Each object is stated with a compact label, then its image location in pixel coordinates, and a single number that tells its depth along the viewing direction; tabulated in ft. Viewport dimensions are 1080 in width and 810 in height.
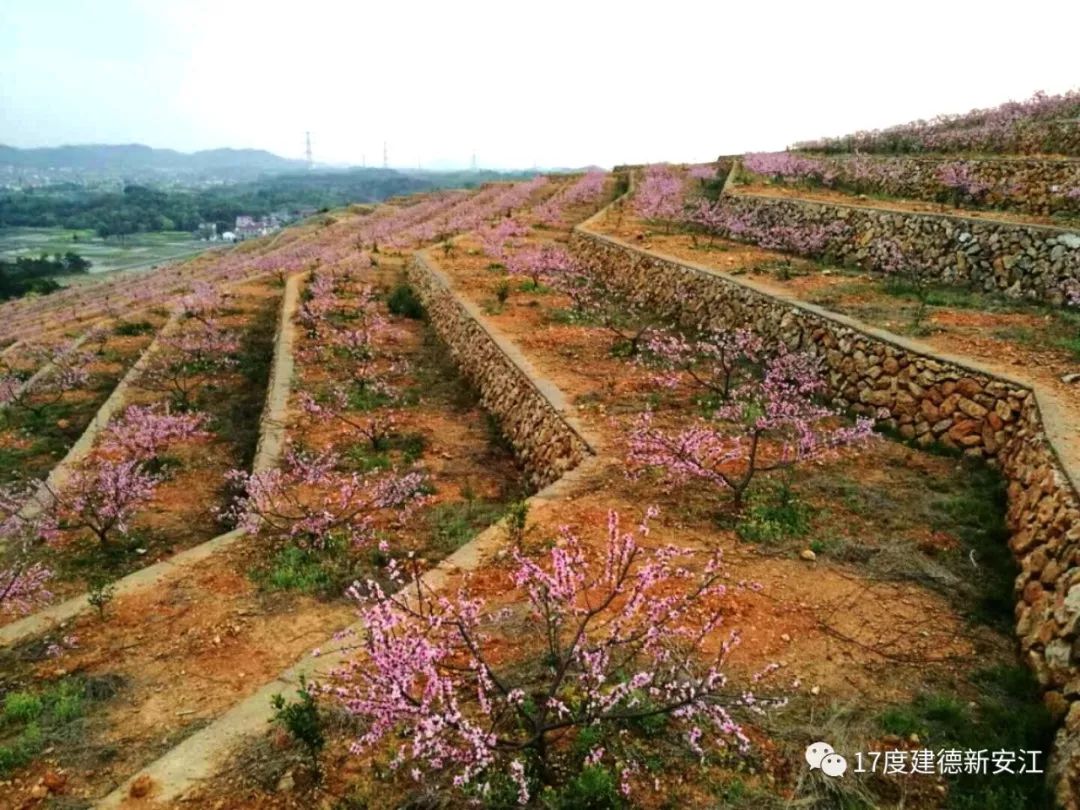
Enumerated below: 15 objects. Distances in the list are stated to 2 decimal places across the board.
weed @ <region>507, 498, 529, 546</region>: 26.43
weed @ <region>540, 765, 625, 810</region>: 14.71
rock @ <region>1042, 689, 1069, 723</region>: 16.90
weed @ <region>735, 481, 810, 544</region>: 26.78
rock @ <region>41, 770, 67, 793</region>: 18.62
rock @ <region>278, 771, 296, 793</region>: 16.30
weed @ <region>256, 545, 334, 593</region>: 29.40
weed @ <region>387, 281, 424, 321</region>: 76.23
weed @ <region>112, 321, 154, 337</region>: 83.25
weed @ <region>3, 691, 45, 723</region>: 22.03
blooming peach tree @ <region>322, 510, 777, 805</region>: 14.88
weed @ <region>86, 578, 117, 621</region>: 27.94
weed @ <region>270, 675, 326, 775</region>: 16.74
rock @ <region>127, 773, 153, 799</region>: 16.49
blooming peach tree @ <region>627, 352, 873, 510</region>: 29.45
